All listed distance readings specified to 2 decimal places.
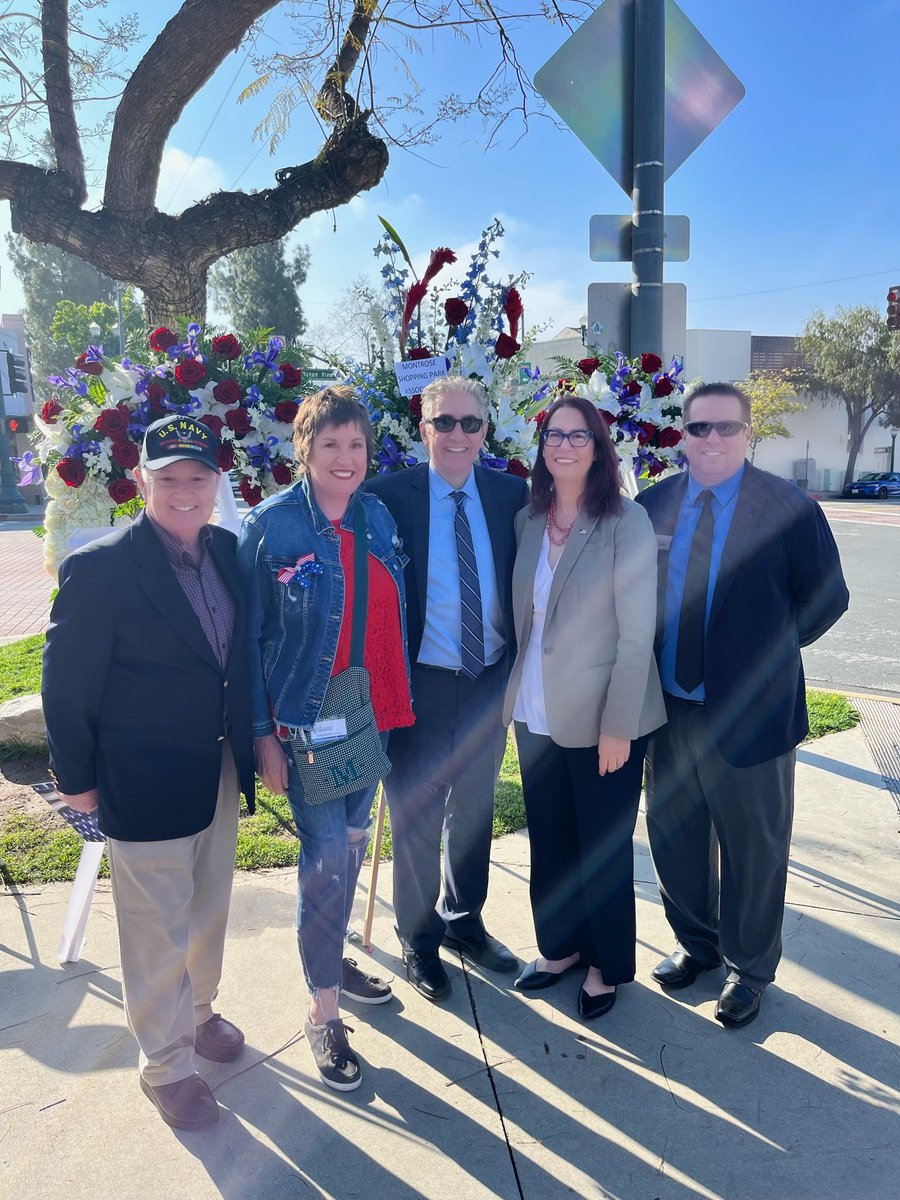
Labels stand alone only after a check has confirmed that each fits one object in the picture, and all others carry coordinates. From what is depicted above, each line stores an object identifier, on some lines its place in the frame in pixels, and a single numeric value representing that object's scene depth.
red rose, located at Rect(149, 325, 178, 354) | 3.29
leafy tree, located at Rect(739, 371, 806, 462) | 37.94
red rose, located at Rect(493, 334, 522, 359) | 3.44
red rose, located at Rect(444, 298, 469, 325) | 3.40
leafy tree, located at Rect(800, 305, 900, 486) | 39.22
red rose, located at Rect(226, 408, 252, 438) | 3.31
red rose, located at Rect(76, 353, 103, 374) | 3.23
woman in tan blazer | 2.56
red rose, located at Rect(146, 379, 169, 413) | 3.24
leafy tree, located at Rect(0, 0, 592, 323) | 4.69
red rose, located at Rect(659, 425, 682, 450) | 3.77
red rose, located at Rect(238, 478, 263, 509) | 3.60
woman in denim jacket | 2.43
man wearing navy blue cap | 2.12
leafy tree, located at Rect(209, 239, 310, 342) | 37.94
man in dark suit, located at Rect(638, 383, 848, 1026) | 2.61
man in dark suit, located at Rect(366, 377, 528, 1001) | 2.85
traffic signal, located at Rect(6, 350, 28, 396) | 29.20
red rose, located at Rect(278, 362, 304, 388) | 3.39
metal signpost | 3.92
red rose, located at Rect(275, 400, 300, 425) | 3.34
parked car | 37.72
